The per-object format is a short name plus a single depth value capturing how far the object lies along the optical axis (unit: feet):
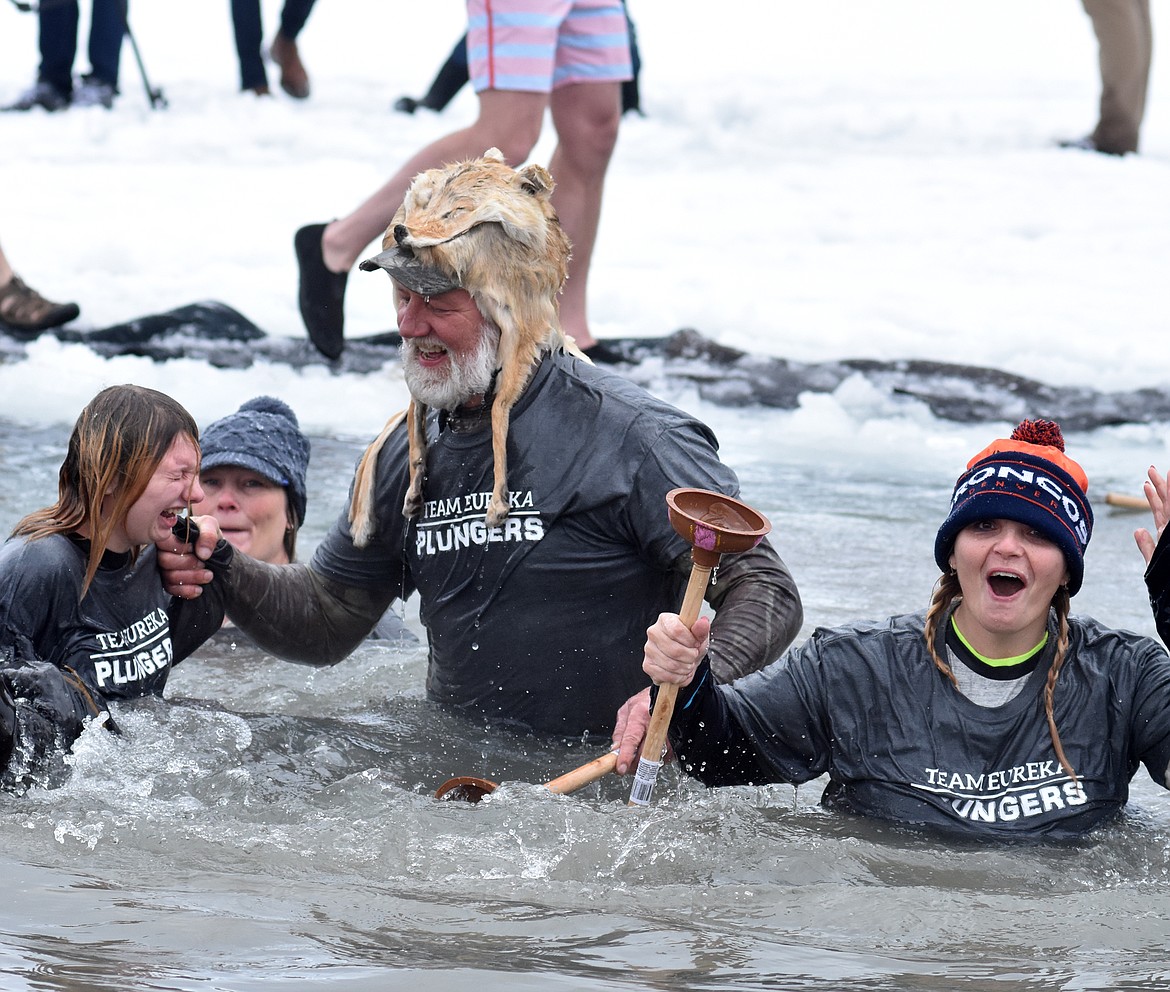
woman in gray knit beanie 34.35
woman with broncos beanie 24.06
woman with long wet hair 26.58
